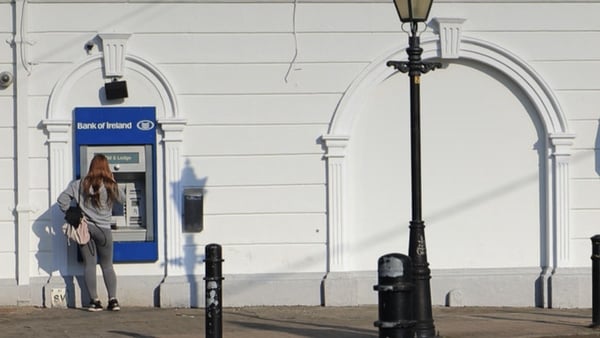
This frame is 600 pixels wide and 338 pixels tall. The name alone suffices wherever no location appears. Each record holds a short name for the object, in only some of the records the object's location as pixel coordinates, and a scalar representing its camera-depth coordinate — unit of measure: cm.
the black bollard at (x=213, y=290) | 966
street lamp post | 1075
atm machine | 1360
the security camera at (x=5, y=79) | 1346
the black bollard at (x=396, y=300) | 772
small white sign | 1348
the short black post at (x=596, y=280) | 1182
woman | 1316
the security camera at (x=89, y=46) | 1362
